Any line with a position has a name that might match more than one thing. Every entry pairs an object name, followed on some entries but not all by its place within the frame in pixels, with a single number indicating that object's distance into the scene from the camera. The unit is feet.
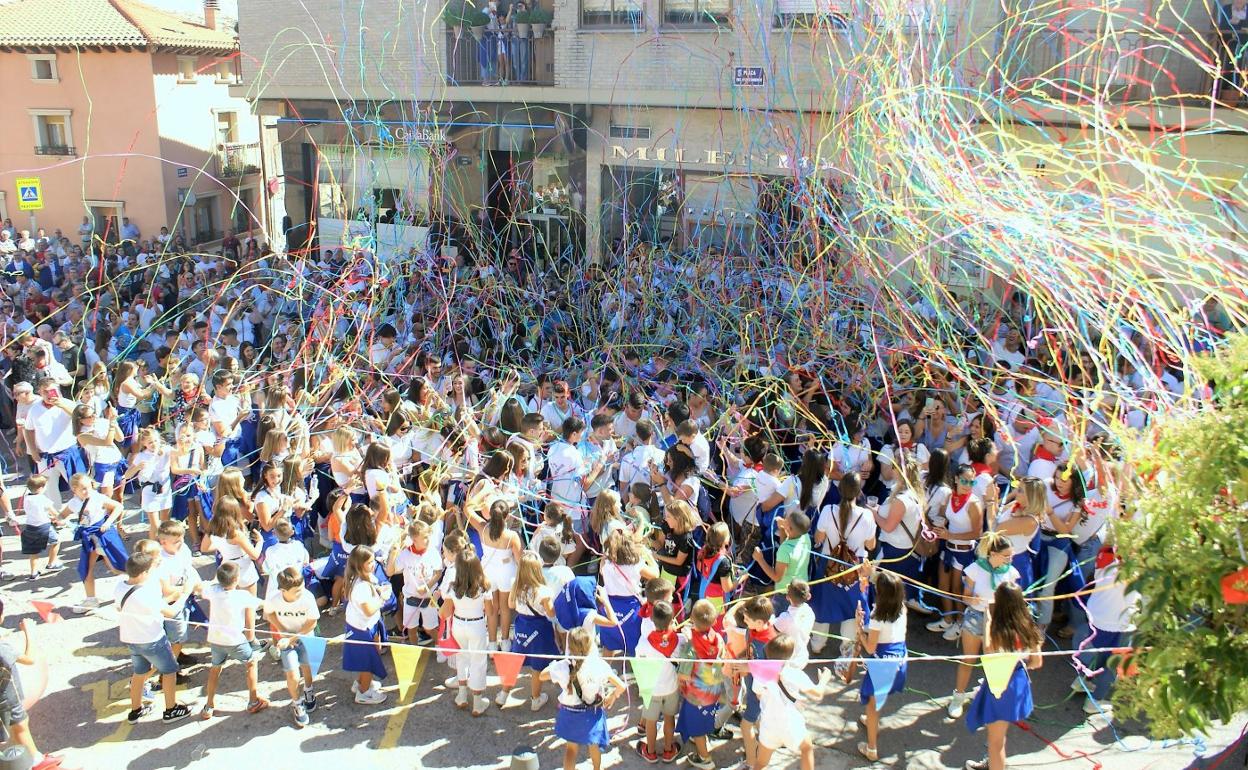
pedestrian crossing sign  41.06
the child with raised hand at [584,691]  17.03
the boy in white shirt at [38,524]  25.21
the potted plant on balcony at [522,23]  52.13
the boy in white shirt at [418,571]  20.88
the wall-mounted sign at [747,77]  45.93
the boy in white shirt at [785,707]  16.81
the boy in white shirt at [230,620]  19.56
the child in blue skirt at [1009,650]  16.84
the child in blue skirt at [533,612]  19.20
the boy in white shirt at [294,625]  19.59
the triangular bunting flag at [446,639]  20.74
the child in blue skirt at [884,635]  18.06
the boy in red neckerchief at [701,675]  17.72
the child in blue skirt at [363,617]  19.81
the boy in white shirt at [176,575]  19.85
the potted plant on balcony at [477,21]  52.06
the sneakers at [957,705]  19.81
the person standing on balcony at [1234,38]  35.33
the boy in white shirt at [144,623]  19.11
